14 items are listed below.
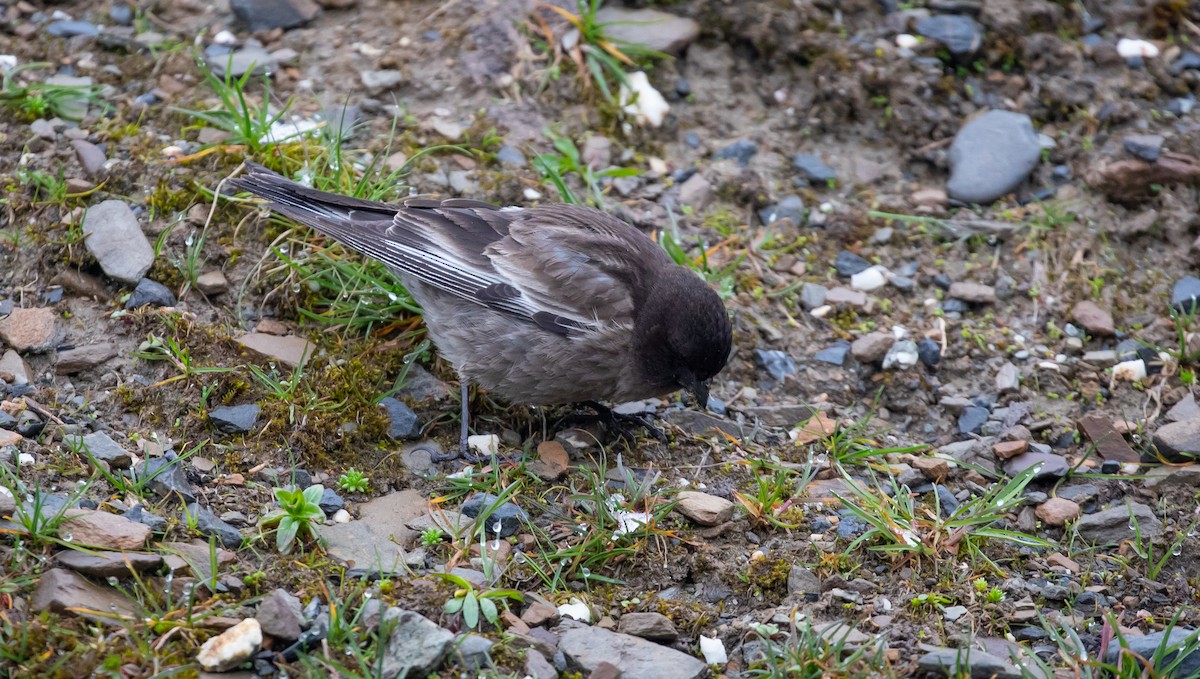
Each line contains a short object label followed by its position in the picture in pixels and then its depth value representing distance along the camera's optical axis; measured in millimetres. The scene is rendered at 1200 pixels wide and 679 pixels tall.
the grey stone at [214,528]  8711
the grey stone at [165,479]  9062
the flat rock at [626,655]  8078
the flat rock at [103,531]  8117
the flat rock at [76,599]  7570
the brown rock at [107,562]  7914
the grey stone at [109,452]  9234
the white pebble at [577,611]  8719
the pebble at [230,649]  7465
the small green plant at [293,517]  8812
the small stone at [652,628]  8539
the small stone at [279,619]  7684
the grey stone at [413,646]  7598
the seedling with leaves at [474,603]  8234
